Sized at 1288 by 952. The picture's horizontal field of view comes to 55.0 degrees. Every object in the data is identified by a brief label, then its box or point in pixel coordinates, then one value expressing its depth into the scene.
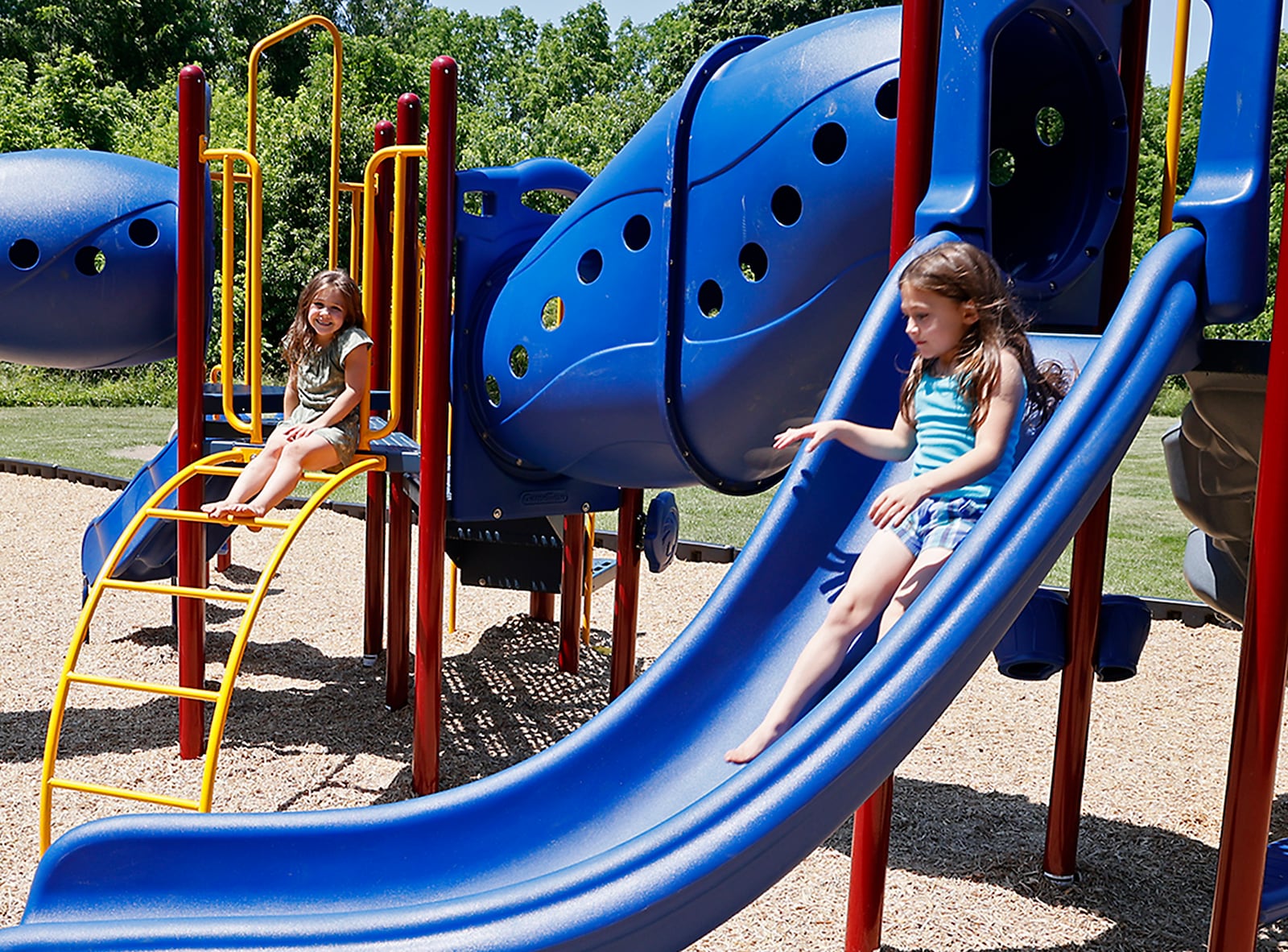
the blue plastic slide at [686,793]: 2.43
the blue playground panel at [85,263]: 6.08
